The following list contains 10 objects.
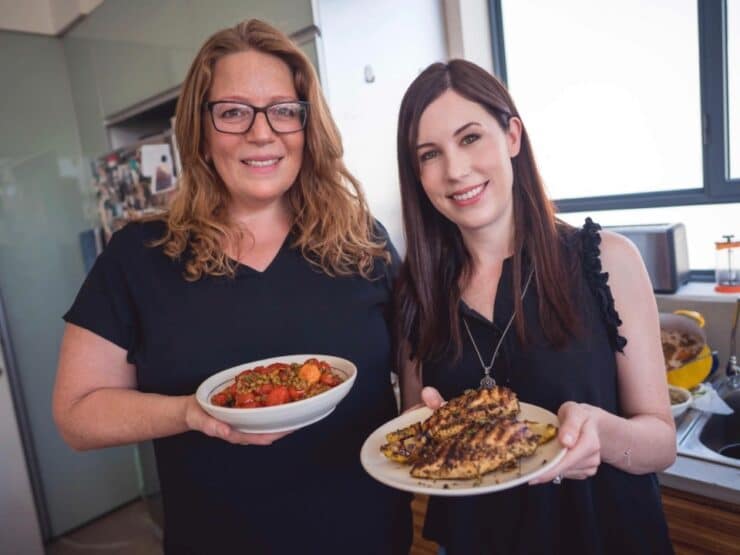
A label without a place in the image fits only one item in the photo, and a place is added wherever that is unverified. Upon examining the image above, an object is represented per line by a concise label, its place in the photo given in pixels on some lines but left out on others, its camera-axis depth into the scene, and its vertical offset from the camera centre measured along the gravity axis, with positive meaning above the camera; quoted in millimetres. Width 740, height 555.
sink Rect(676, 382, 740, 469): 1412 -730
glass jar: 1877 -390
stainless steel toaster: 1918 -310
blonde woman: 1076 -219
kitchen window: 2000 +244
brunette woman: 1026 -287
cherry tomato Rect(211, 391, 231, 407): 885 -298
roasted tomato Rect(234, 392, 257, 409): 846 -291
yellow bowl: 1682 -635
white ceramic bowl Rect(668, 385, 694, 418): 1532 -675
